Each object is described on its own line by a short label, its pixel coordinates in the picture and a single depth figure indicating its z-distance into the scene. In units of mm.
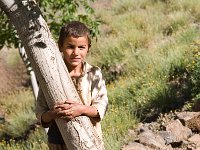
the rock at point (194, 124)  5129
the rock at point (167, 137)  4912
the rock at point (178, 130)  5027
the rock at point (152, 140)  4625
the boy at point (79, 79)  2582
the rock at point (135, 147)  4509
